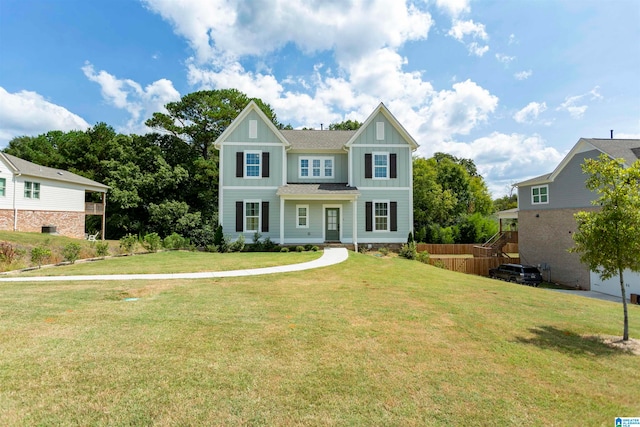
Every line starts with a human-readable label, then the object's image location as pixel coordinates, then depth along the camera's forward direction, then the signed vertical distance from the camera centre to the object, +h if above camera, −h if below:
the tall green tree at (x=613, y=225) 6.00 -0.01
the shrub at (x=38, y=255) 11.16 -1.04
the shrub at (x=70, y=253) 12.19 -1.06
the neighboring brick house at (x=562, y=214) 19.00 +0.74
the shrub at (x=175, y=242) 18.23 -1.01
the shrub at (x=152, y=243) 17.08 -0.95
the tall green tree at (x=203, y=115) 28.77 +10.23
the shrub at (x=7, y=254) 11.06 -1.01
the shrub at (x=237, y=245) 18.09 -1.14
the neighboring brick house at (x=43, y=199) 22.16 +2.09
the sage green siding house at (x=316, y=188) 19.53 +2.36
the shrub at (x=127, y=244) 15.88 -0.94
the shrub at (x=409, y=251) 18.35 -1.55
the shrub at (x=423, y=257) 19.08 -1.97
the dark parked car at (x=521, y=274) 19.36 -3.12
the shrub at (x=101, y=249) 14.30 -1.06
